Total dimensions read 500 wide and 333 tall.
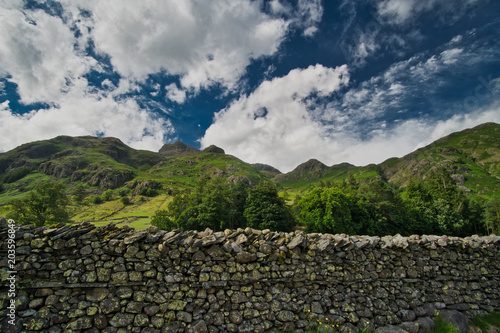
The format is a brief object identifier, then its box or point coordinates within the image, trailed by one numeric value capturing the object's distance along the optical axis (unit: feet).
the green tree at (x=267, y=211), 123.65
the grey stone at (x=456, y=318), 24.06
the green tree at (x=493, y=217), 137.18
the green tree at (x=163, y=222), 131.13
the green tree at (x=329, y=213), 103.30
